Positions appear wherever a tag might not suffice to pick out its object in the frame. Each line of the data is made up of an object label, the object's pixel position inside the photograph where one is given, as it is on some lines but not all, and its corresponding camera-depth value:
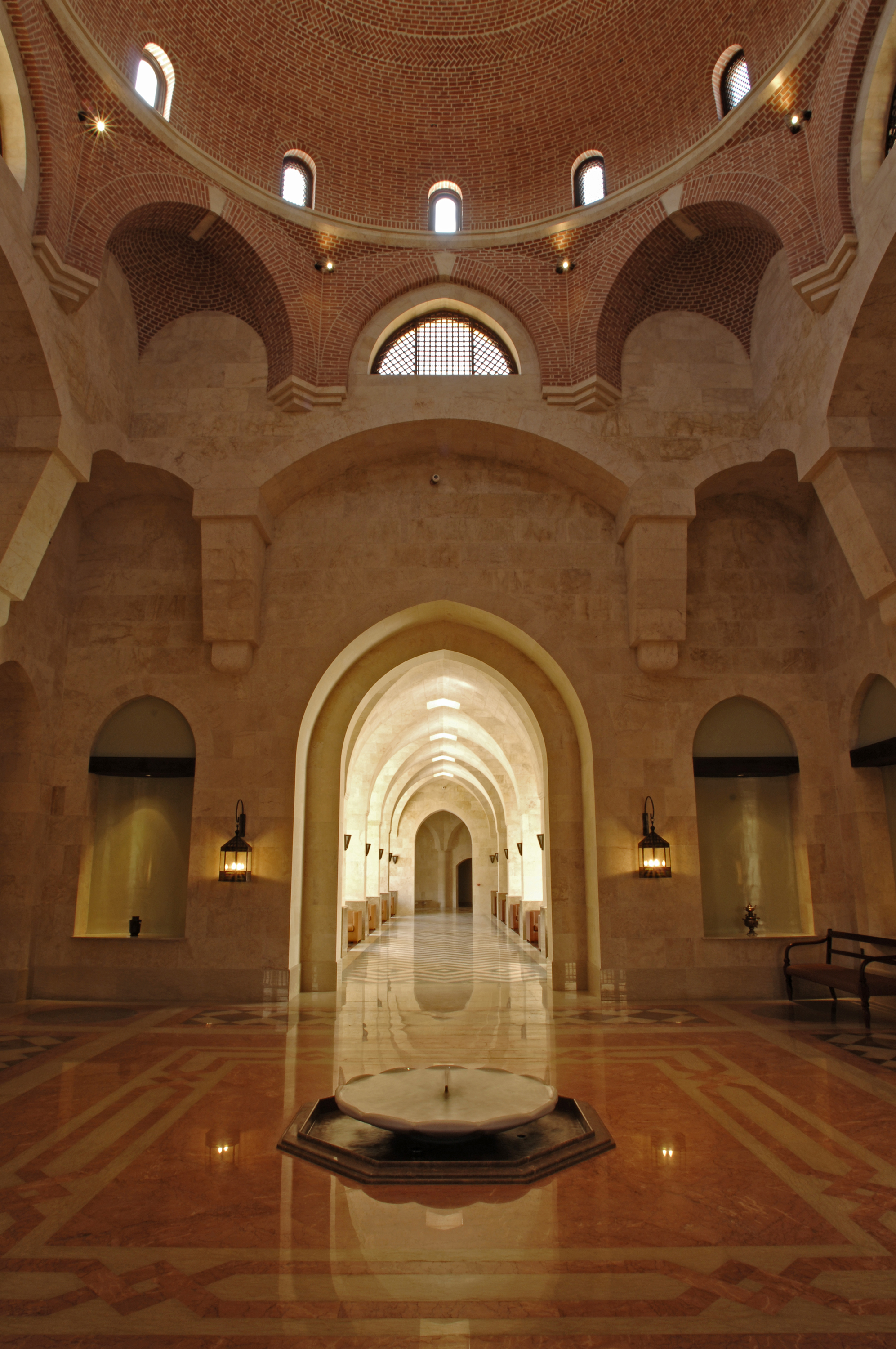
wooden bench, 8.72
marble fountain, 4.77
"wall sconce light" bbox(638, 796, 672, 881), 10.72
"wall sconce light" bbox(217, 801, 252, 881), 10.70
